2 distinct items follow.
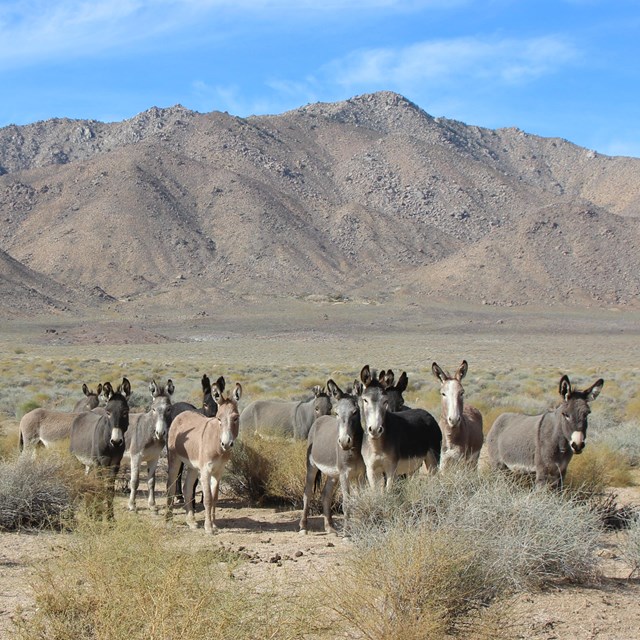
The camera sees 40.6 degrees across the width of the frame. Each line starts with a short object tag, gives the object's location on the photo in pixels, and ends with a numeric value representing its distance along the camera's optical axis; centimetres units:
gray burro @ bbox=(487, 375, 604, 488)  964
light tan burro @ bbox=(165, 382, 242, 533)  1072
